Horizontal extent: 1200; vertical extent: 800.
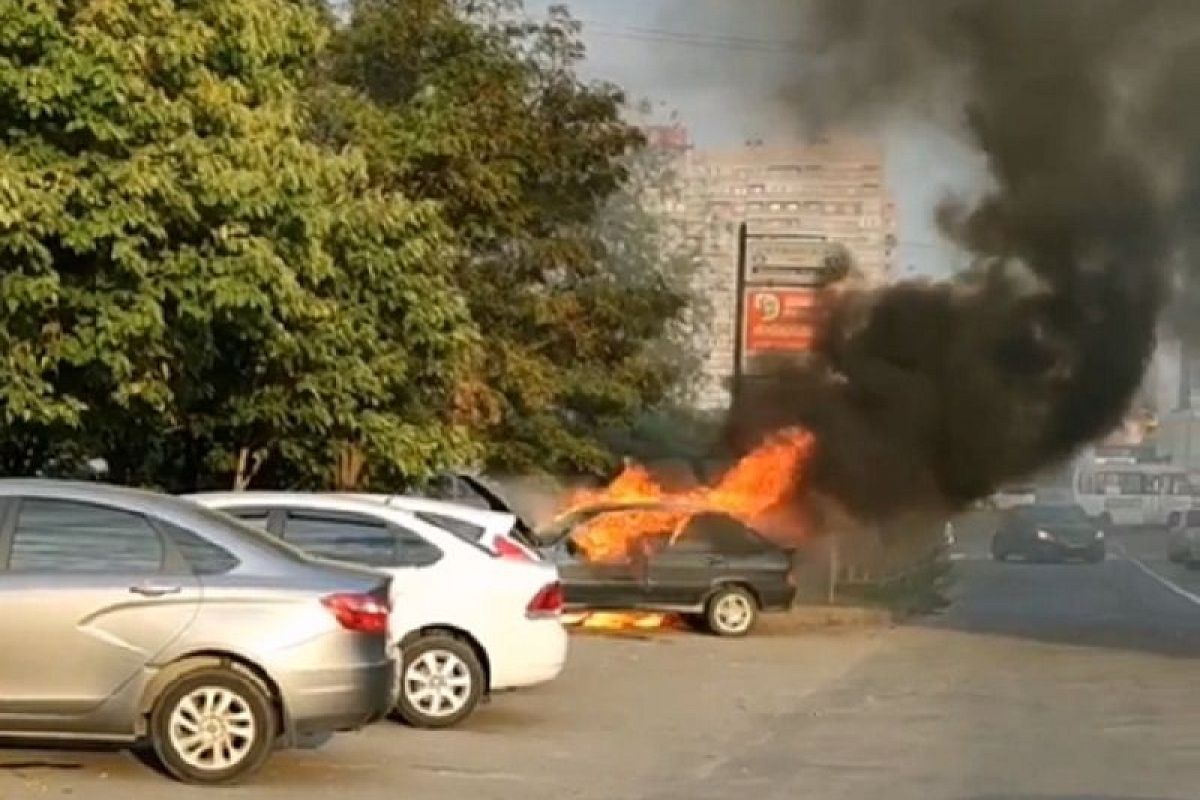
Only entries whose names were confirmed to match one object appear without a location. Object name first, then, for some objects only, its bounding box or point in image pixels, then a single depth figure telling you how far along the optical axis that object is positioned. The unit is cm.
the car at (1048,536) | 4800
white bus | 6712
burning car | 2406
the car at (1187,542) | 4675
